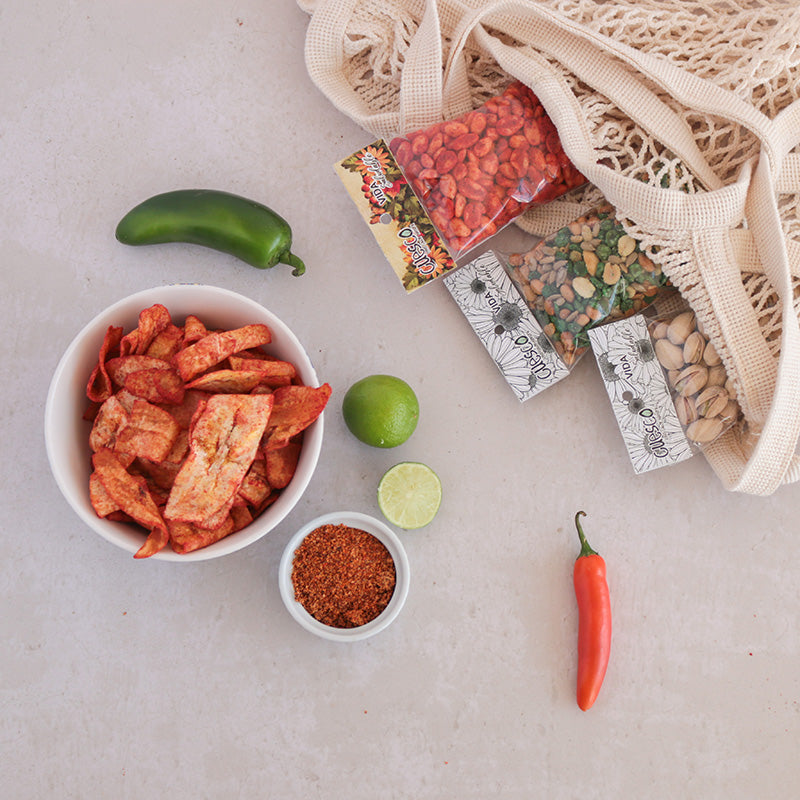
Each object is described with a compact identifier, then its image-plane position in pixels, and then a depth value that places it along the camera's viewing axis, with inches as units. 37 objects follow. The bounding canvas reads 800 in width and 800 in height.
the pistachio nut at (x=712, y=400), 47.1
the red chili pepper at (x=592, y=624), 48.4
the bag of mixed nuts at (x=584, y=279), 47.3
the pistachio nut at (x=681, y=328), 47.7
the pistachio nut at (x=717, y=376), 47.2
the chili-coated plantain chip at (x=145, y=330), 40.5
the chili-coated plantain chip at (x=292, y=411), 40.2
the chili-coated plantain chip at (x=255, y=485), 41.5
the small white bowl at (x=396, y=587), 45.4
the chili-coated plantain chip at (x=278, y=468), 42.0
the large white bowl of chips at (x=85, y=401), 39.4
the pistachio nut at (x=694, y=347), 47.2
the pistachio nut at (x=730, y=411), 47.3
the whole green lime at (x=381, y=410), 46.5
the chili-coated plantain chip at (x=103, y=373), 40.4
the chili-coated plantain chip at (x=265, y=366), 41.1
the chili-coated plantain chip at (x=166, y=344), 41.9
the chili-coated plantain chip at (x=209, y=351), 39.5
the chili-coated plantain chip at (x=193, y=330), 41.3
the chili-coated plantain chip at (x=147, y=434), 39.2
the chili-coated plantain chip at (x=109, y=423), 40.2
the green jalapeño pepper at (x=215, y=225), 49.0
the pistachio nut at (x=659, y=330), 48.3
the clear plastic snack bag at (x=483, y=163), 47.4
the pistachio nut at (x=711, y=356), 47.1
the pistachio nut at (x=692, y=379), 47.2
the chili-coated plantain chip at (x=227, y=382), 39.4
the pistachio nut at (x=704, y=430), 47.6
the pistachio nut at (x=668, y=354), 47.8
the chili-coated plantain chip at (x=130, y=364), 40.5
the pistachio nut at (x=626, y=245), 46.9
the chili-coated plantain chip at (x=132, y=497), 38.4
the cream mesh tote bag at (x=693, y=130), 45.4
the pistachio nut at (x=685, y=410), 47.8
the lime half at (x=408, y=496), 48.4
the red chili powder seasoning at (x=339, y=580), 45.9
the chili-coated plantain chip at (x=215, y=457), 38.6
